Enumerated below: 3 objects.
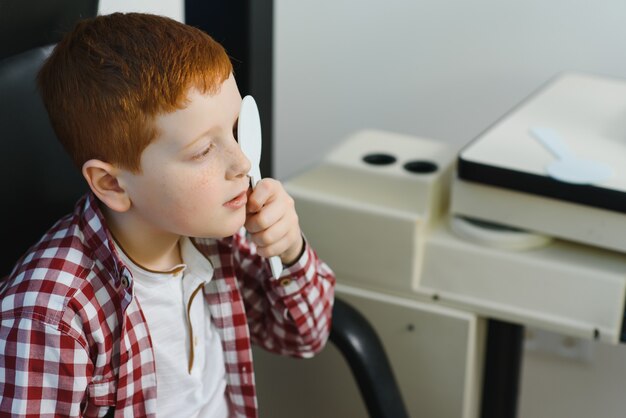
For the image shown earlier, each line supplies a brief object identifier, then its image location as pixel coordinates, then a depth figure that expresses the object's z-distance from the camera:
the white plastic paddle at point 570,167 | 1.08
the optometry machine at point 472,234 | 1.10
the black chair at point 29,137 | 0.88
